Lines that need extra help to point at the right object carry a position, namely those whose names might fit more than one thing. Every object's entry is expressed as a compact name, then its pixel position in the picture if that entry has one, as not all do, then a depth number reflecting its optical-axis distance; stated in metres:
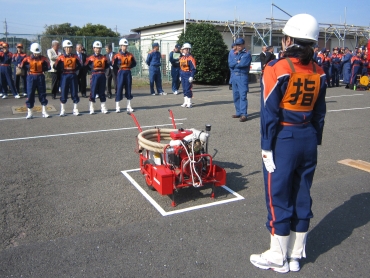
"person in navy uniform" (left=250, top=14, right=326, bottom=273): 3.32
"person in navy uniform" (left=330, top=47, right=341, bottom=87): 20.98
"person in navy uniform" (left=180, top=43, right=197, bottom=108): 13.14
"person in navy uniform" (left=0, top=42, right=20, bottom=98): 14.91
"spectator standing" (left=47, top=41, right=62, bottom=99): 14.89
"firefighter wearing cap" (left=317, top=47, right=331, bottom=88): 19.95
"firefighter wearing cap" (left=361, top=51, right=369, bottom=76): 19.38
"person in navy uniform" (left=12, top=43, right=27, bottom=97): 15.04
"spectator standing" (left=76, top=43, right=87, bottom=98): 15.09
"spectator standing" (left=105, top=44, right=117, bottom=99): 15.63
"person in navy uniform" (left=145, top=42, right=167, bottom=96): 16.66
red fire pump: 4.96
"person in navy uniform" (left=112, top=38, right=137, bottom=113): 12.05
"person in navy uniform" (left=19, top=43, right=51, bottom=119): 10.80
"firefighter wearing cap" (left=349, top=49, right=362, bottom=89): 19.25
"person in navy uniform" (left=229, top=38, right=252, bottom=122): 10.84
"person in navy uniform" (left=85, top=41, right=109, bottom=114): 11.70
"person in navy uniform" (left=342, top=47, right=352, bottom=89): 20.97
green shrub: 20.73
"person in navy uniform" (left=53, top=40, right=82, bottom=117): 11.26
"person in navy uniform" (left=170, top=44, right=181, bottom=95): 16.94
